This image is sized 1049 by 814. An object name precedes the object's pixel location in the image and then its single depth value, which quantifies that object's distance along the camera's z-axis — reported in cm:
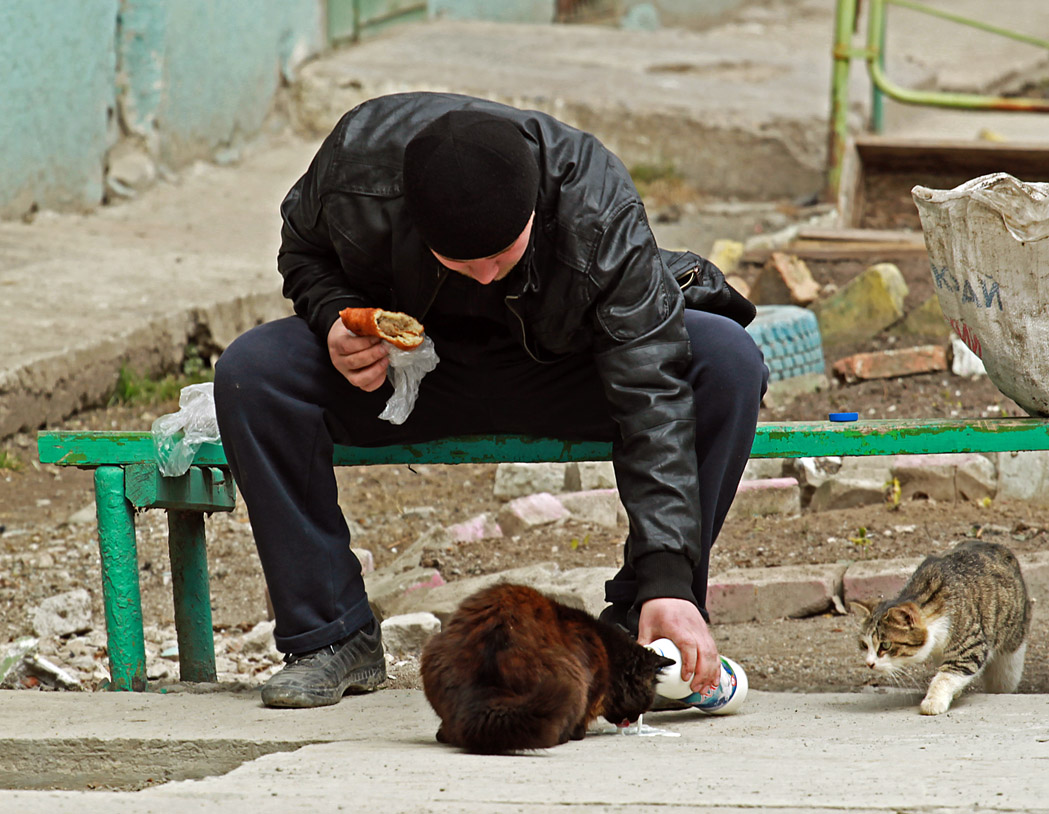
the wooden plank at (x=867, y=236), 1391
